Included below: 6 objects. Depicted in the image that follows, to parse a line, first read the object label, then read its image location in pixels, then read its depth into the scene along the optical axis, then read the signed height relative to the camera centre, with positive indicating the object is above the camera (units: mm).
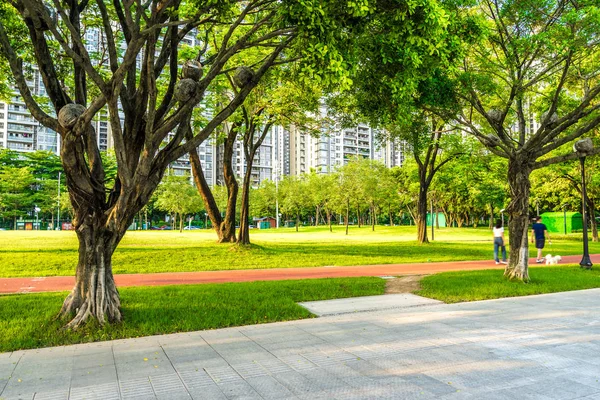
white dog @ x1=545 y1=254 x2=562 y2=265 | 17031 -1748
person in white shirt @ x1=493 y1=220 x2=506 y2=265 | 17328 -909
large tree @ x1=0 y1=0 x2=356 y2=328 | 6395 +1724
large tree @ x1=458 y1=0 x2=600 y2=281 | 10992 +4314
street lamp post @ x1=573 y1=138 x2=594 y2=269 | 12445 +1927
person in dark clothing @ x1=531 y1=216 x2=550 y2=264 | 17500 -798
